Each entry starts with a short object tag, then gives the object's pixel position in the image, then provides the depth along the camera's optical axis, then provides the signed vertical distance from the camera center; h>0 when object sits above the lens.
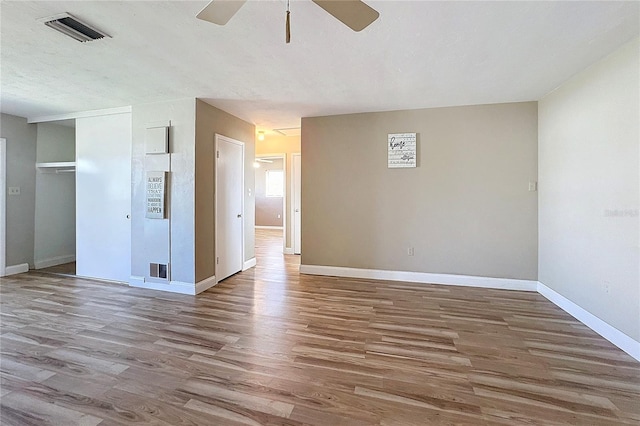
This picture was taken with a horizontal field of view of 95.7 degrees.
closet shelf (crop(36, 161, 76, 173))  4.86 +0.74
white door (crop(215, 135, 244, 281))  4.36 +0.03
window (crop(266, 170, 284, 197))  11.62 +1.08
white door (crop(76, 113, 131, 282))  4.33 +0.19
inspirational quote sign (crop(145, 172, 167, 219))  3.91 +0.20
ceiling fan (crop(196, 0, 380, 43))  1.52 +1.09
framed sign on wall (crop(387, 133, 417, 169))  4.37 +0.90
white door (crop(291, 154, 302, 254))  6.64 +0.23
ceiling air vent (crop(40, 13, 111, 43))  2.06 +1.35
